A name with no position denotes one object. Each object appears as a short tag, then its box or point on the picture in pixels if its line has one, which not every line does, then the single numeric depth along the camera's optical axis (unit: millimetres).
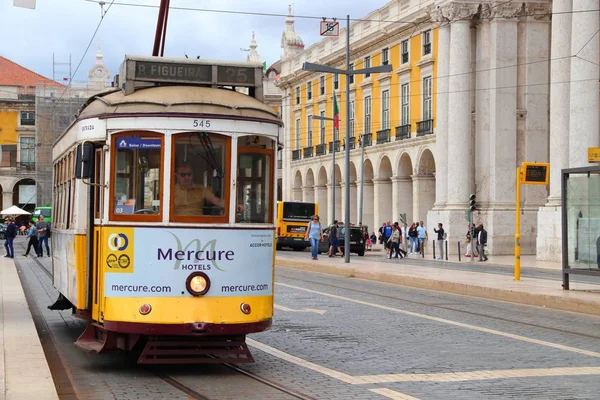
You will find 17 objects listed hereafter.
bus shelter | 19453
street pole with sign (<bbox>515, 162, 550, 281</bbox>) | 23609
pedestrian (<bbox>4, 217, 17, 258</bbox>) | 40484
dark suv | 47062
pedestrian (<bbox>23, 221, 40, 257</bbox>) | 42781
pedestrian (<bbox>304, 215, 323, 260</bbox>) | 36781
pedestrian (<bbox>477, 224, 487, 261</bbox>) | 40312
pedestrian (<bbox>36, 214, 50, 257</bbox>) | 42344
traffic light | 38719
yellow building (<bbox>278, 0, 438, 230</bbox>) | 55438
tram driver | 10078
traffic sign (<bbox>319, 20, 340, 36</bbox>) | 63469
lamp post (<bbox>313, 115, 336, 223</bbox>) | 57700
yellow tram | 9953
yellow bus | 54312
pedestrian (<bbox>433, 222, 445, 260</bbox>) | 42531
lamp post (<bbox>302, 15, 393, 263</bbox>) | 33125
